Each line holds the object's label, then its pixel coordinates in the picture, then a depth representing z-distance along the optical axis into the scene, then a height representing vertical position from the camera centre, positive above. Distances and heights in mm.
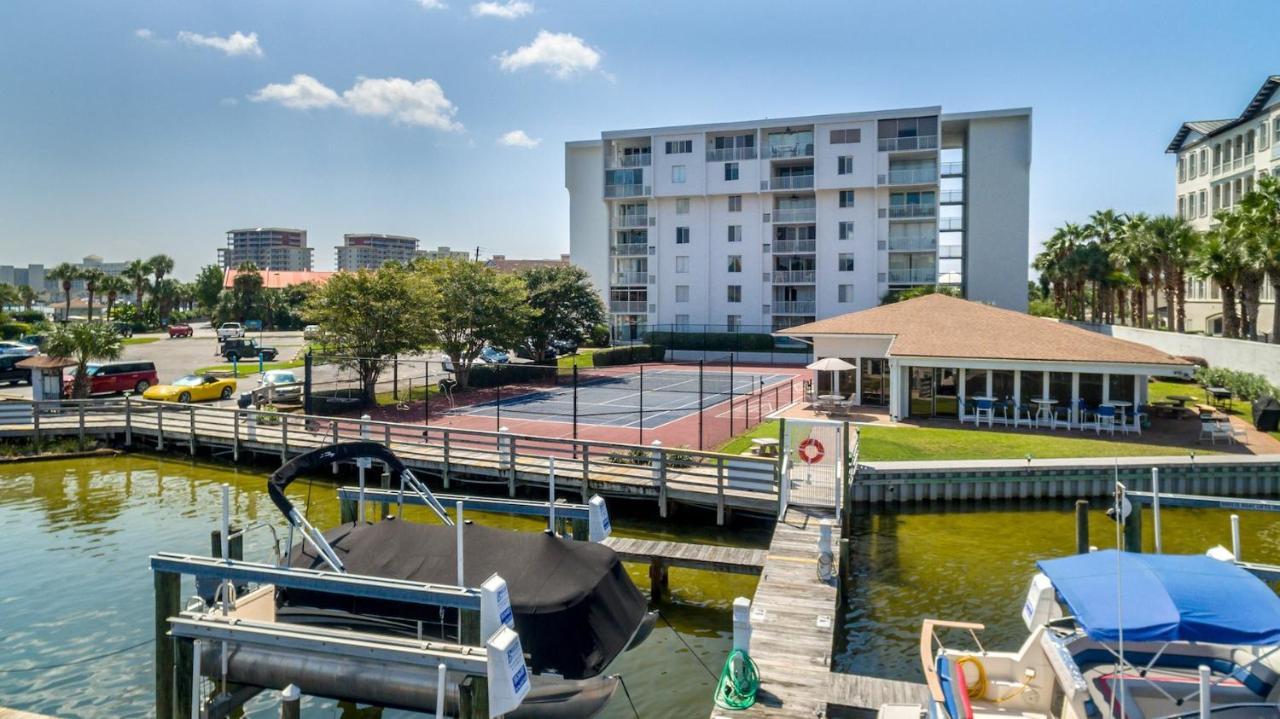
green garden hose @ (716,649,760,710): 9547 -4211
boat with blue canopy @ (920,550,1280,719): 7527 -3411
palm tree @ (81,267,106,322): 90438 +5803
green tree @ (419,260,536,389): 40969 +975
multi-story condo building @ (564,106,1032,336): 63188 +9347
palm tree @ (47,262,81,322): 89875 +6379
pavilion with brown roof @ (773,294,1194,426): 28422 -1184
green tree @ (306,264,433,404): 34719 +573
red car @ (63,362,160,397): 36688 -2196
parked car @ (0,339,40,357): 45462 -1055
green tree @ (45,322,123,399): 32875 -590
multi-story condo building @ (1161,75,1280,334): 51125 +11435
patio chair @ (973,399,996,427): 29328 -2991
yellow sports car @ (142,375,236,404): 34562 -2592
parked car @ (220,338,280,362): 56666 -1438
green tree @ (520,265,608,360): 51875 +1485
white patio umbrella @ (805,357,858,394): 32000 -1449
